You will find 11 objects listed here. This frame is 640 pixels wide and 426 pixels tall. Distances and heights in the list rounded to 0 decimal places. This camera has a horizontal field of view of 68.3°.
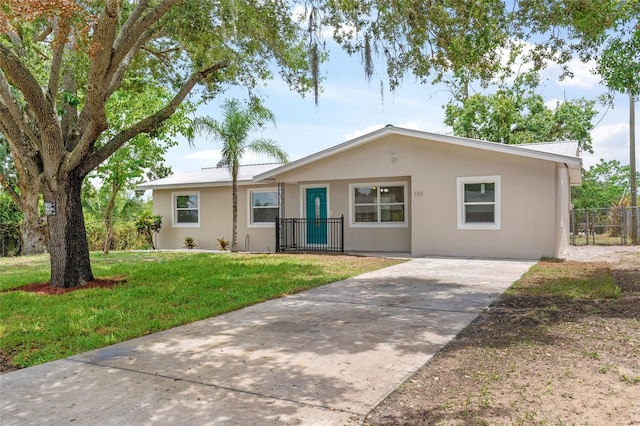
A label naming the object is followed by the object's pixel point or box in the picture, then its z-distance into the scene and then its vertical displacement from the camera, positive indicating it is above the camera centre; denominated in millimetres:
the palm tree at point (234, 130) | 15633 +3097
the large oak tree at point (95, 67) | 7395 +2947
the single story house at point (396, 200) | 12359 +688
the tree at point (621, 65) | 8359 +2812
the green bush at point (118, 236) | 20953 -622
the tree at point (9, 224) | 19762 -62
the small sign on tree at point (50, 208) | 8211 +252
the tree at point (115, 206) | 19125 +698
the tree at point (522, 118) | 26391 +5858
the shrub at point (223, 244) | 17295 -807
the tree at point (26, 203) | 17439 +732
